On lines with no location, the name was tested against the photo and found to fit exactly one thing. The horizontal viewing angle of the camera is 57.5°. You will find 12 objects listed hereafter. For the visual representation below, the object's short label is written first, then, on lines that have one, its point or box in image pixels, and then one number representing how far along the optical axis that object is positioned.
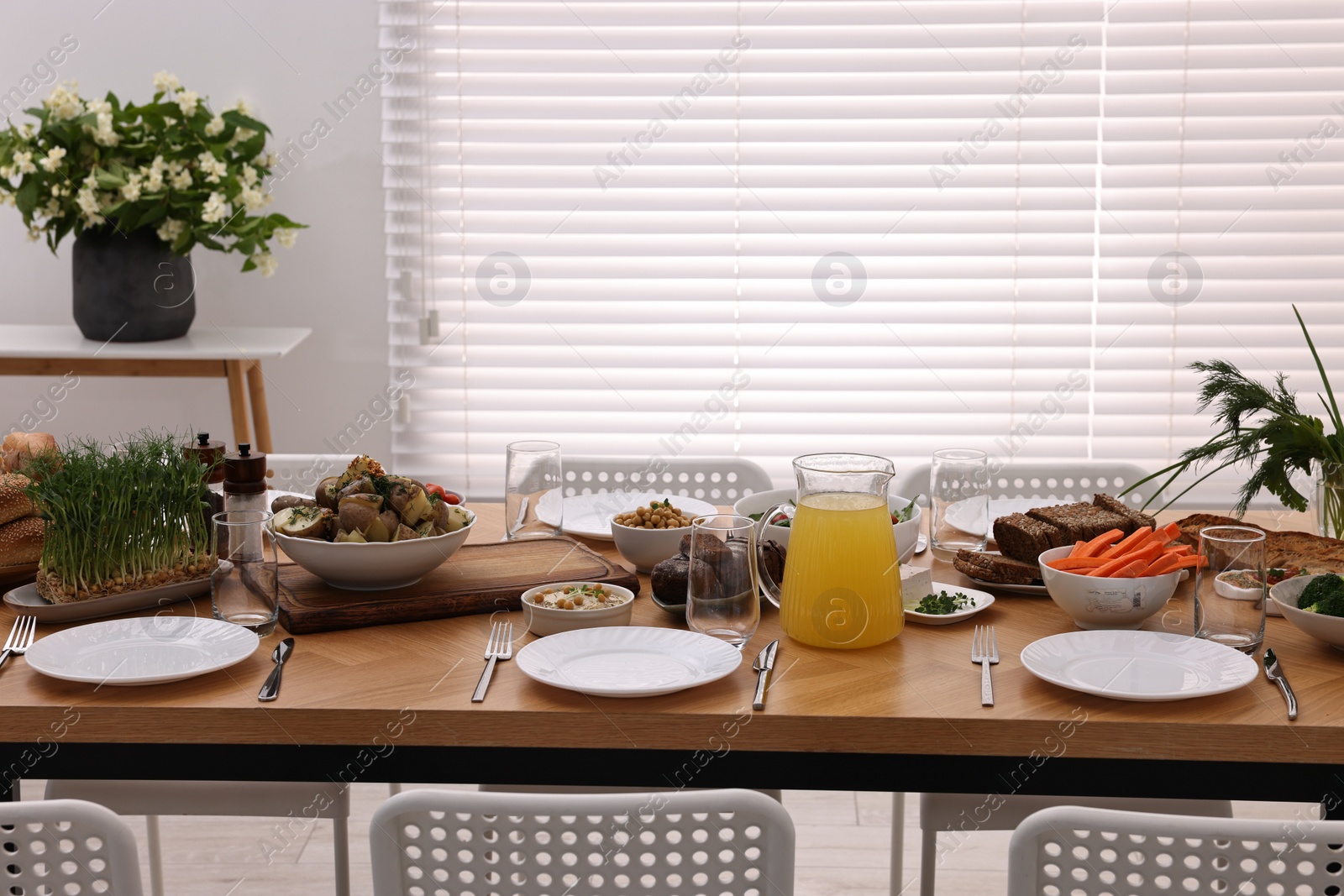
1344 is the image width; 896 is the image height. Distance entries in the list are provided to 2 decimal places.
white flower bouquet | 2.38
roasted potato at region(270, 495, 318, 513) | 1.44
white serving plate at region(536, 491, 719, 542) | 1.71
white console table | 2.51
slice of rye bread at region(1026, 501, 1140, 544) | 1.47
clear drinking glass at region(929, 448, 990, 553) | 1.60
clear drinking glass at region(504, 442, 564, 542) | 1.65
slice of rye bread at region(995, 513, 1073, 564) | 1.48
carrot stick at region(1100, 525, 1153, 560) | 1.39
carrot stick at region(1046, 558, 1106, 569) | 1.37
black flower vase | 2.52
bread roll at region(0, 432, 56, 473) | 1.61
